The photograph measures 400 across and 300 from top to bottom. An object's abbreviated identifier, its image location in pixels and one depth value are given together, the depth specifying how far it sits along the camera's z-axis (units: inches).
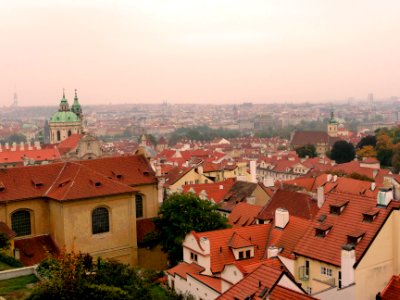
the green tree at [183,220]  1612.9
